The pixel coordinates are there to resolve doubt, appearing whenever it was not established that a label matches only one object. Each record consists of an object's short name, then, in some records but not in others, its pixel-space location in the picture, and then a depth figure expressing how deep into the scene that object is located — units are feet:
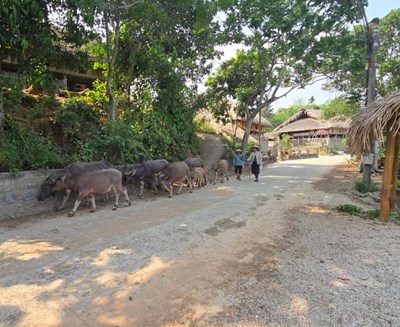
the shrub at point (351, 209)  25.86
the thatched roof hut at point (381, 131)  21.59
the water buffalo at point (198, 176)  36.86
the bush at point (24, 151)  23.39
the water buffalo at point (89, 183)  24.04
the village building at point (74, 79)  50.96
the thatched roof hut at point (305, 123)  143.54
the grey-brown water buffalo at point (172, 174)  32.99
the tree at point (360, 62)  51.39
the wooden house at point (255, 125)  118.36
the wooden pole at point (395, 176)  25.50
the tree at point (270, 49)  49.49
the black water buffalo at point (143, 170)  31.95
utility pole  35.12
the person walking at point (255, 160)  43.19
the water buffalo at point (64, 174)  24.36
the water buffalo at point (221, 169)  43.68
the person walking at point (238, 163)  47.35
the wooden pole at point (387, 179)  23.89
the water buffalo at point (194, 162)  39.99
